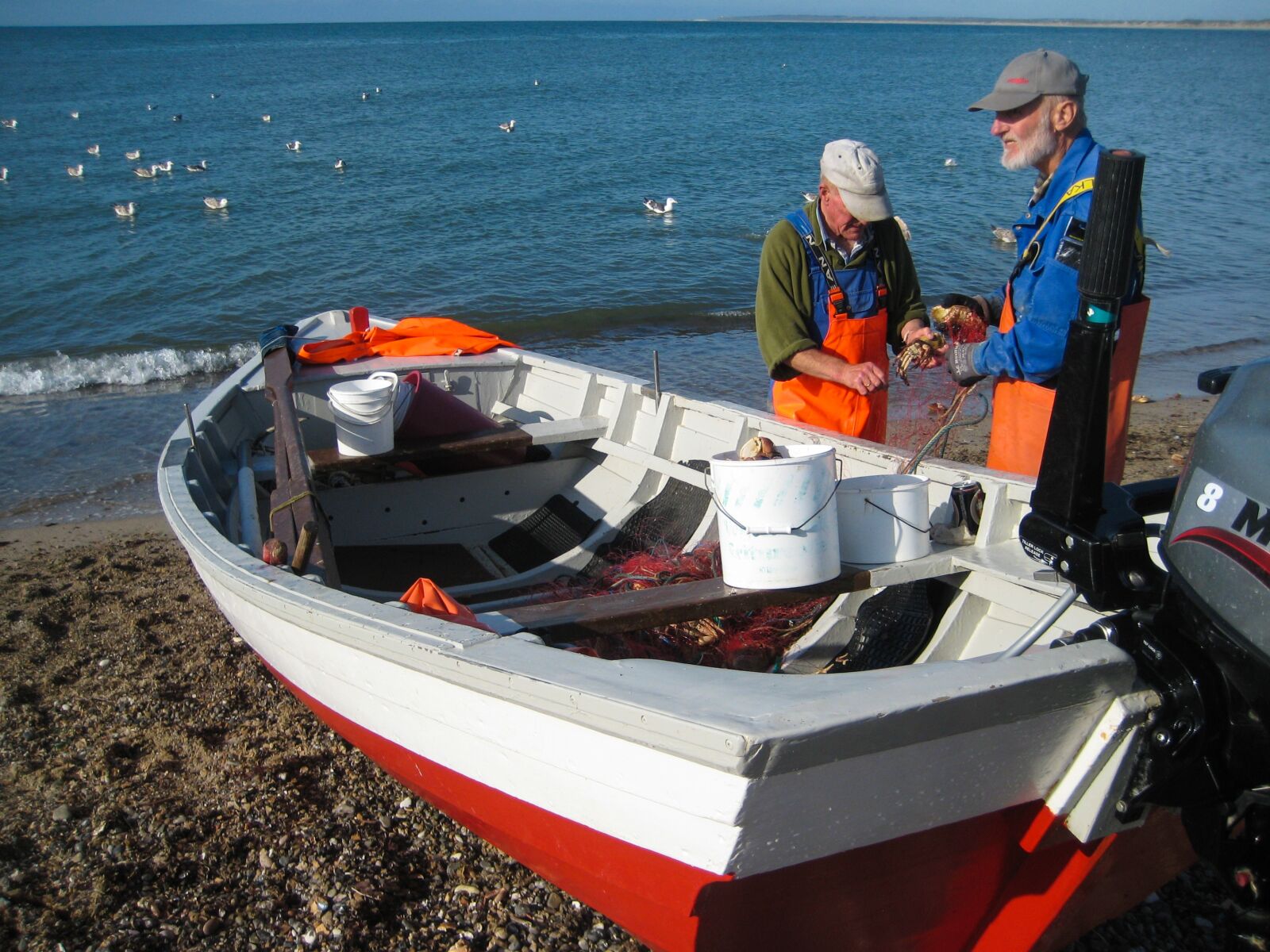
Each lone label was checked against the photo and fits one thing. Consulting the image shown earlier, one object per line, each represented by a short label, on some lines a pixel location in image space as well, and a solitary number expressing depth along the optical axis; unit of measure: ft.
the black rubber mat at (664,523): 16.47
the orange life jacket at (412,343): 21.03
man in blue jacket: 11.37
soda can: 12.14
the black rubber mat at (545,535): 17.88
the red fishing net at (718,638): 13.02
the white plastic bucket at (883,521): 11.30
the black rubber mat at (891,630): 11.82
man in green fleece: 13.57
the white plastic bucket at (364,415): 15.72
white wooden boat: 7.09
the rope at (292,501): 12.87
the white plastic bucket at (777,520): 9.84
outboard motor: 6.79
